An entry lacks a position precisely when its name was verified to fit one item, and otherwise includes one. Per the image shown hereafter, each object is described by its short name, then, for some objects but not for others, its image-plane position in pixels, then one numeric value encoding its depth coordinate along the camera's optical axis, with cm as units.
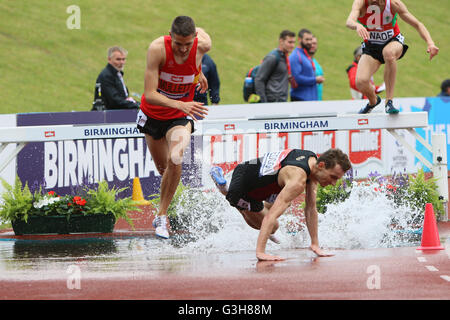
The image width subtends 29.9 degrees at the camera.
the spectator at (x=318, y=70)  1683
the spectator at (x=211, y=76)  1536
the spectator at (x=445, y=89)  2002
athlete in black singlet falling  848
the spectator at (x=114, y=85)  1534
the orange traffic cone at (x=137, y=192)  1469
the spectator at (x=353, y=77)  1738
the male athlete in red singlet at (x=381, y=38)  1145
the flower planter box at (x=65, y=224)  1227
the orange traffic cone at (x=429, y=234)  956
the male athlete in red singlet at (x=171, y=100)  947
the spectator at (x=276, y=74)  1605
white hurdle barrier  1209
